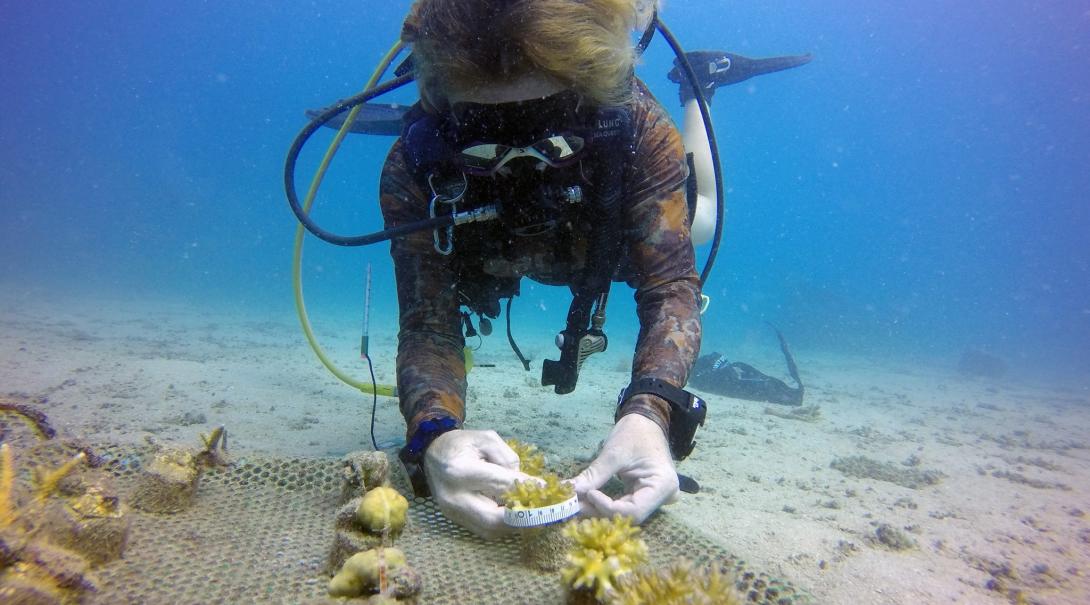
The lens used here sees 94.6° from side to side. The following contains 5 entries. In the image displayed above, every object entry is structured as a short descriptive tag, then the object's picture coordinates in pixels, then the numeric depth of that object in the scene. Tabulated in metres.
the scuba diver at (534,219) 0.45
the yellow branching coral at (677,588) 0.28
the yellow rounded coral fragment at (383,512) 0.34
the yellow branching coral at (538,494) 0.38
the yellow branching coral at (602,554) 0.31
